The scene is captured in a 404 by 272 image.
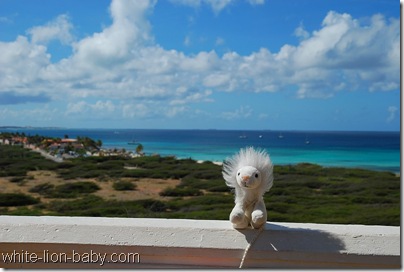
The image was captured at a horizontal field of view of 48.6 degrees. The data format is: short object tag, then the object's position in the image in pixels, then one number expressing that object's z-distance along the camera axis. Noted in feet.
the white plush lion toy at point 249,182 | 4.73
